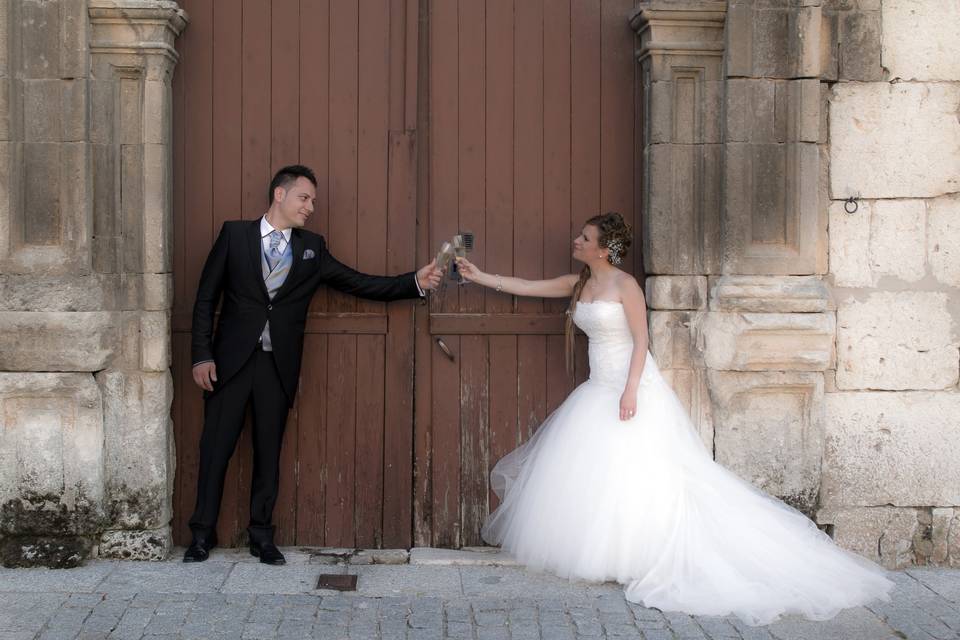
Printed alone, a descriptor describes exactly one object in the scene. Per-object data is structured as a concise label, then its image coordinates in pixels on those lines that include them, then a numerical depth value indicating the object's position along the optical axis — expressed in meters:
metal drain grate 4.75
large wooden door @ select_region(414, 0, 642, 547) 5.33
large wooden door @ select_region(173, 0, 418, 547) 5.27
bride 4.57
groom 5.02
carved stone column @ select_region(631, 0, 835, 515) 5.03
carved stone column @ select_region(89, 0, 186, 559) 5.01
